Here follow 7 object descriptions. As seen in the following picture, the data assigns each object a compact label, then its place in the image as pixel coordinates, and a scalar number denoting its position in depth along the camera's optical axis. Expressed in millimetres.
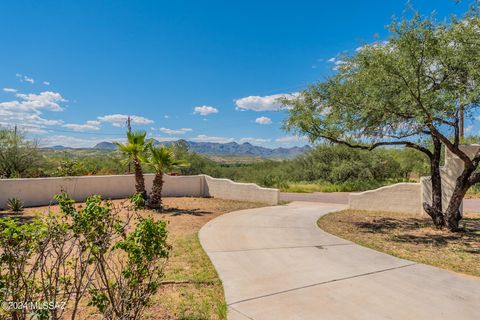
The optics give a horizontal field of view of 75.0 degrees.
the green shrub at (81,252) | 2783
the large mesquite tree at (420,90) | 8219
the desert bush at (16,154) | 19375
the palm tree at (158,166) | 13484
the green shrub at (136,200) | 3482
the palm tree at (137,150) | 13344
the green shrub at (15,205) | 13070
